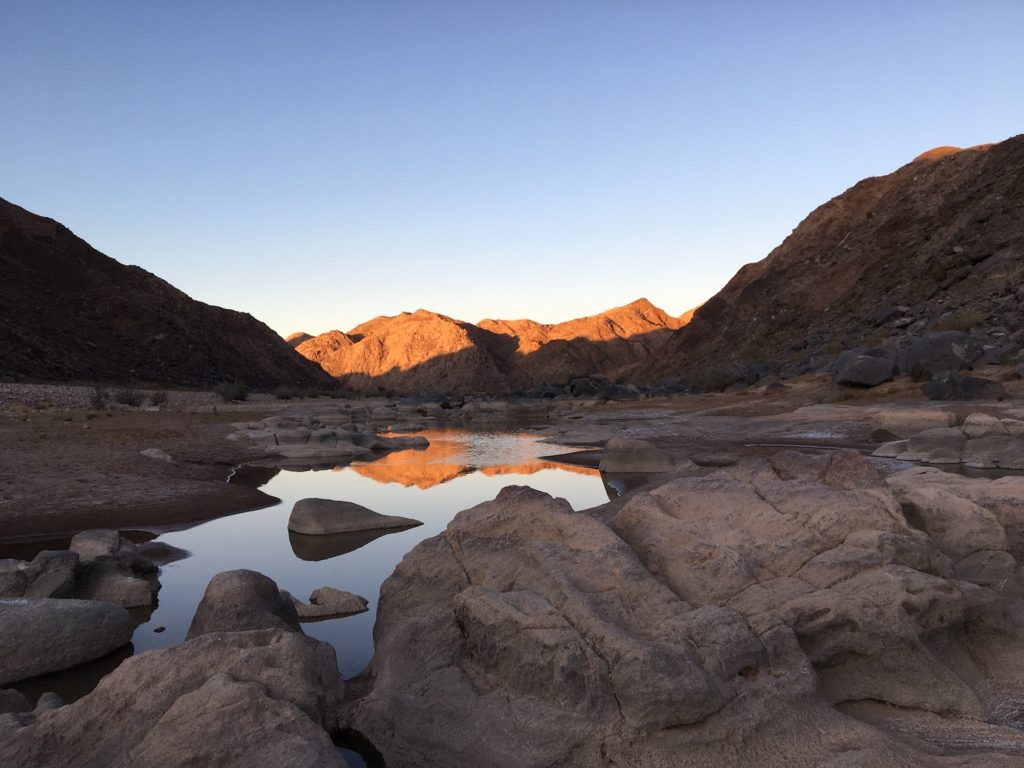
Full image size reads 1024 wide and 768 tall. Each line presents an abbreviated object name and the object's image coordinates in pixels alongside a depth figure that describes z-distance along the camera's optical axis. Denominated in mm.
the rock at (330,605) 6176
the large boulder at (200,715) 3074
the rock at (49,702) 3824
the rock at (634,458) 13430
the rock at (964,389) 18094
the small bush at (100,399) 27531
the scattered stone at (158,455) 14052
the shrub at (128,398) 30362
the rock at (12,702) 3888
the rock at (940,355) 21641
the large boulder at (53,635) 4879
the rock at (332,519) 9289
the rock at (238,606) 4992
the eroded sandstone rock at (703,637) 3461
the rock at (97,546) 6934
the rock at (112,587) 6371
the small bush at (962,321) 26125
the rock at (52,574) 5855
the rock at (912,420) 16156
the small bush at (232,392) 40759
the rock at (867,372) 22297
